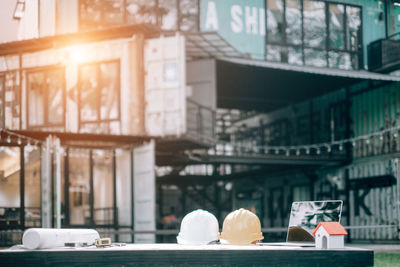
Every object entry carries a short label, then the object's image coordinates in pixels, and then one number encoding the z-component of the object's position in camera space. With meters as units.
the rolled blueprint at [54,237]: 5.33
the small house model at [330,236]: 5.57
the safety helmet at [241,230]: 6.15
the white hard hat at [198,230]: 6.01
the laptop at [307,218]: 6.14
